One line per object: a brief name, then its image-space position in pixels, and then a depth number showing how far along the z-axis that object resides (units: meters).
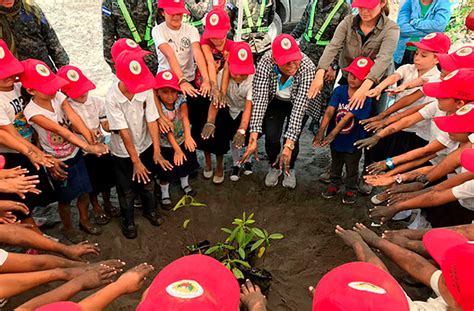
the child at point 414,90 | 3.19
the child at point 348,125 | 3.40
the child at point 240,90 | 3.29
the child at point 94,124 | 2.90
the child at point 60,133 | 2.71
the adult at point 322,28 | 3.95
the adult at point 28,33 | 3.16
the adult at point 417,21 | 3.92
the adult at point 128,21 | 3.75
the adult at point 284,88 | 3.28
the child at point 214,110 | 3.44
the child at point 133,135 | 2.86
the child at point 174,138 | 3.21
